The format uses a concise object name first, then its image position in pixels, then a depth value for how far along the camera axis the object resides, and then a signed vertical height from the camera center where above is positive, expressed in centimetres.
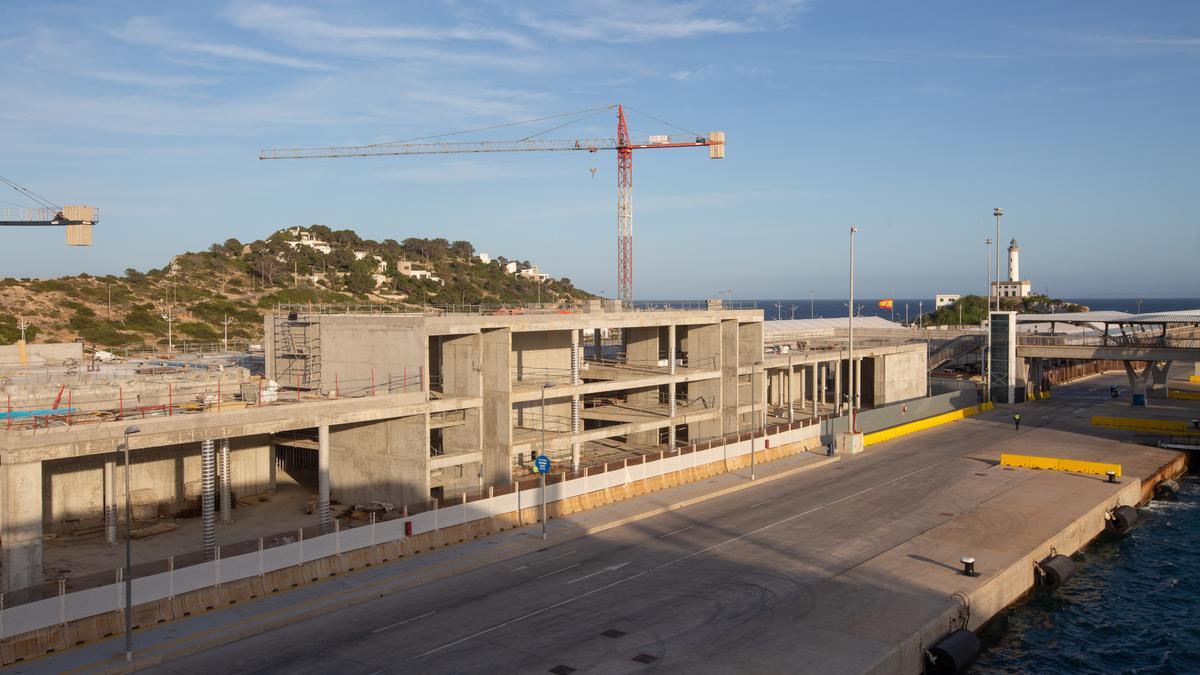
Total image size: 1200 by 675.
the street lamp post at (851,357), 5627 -357
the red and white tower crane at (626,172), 10244 +1632
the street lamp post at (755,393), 5857 -596
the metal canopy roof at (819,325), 9040 -213
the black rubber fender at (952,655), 2623 -1039
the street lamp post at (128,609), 2409 -817
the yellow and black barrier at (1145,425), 6389 -885
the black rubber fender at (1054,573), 3453 -1042
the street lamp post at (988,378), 8077 -677
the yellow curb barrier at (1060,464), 5016 -917
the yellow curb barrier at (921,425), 6219 -911
